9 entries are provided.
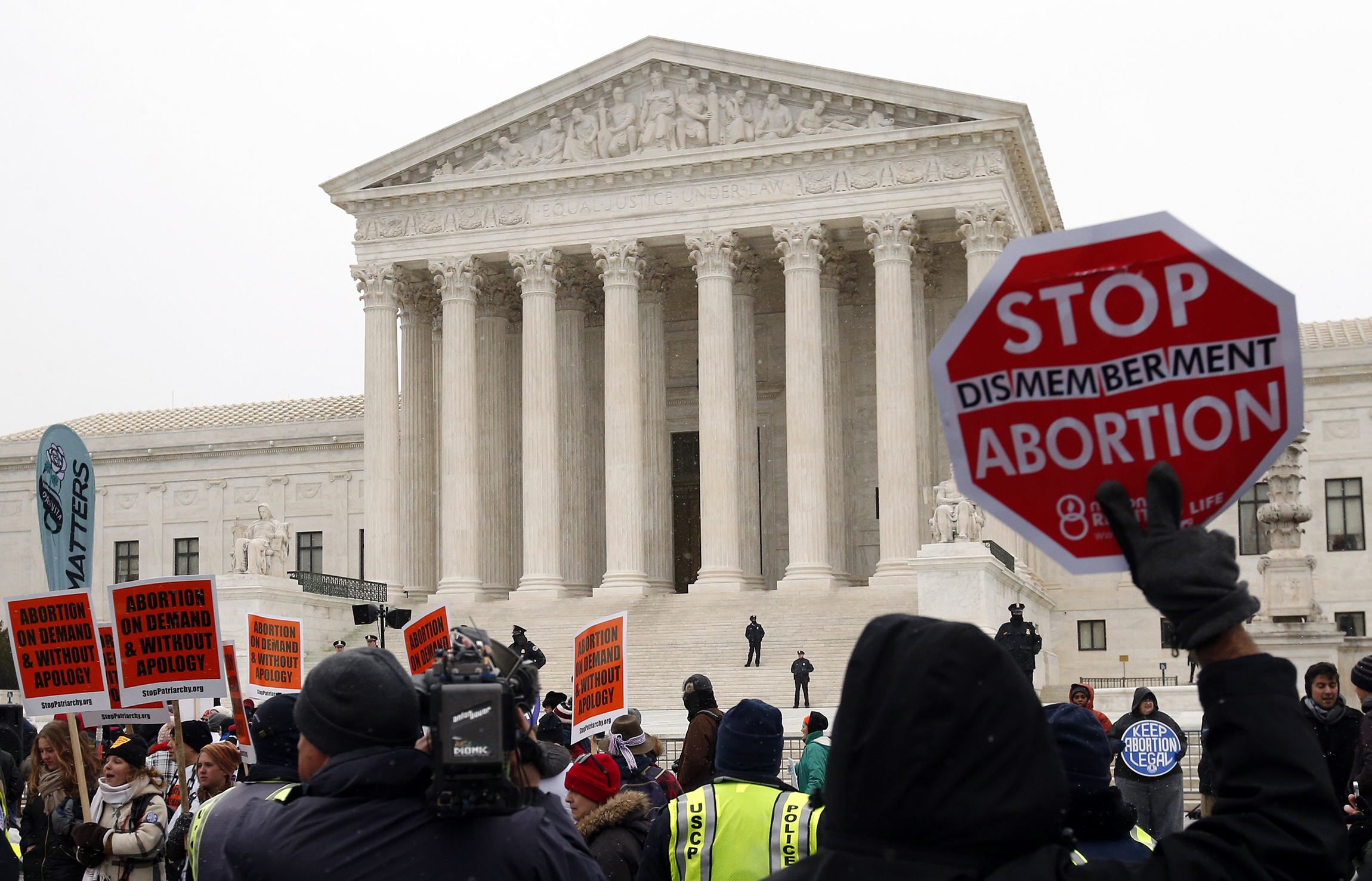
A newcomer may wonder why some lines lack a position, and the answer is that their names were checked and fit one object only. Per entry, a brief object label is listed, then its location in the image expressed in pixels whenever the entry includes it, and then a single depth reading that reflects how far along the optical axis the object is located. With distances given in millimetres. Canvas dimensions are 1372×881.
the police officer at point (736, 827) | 6469
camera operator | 3986
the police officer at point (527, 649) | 15359
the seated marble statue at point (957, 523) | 38625
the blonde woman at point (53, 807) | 9336
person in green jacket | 12094
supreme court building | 44094
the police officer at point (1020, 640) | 26812
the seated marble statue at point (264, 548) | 44281
